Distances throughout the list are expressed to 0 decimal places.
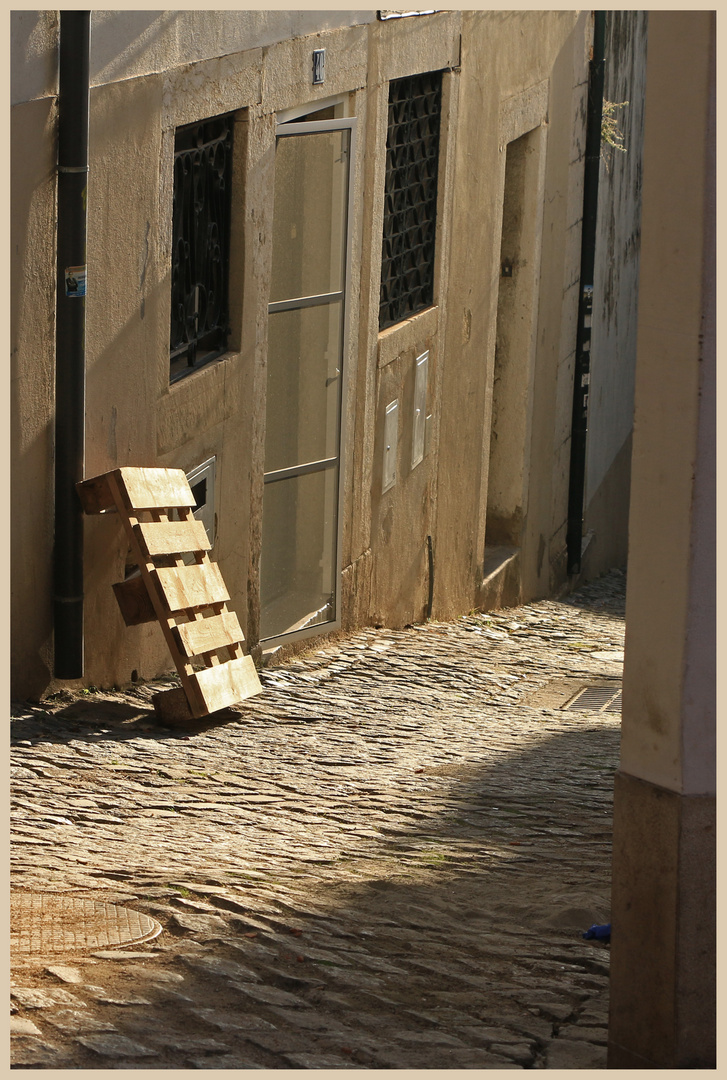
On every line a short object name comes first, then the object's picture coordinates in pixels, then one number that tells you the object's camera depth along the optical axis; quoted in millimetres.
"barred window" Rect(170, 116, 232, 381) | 13305
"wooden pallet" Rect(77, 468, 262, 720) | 11859
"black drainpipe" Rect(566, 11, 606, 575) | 24969
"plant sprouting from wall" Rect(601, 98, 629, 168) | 26078
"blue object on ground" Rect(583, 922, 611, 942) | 7480
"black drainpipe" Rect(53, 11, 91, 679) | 10734
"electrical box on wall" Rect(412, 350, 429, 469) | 19187
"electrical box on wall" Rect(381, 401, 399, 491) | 18141
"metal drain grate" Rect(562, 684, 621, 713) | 16297
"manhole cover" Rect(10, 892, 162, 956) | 7414
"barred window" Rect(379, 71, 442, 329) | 17891
